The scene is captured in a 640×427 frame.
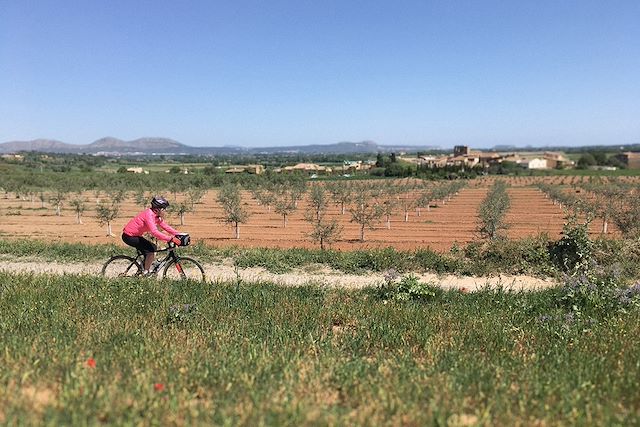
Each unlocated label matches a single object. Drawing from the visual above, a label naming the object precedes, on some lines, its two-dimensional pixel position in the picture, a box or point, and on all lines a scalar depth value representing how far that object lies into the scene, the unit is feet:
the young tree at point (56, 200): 136.45
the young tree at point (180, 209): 113.19
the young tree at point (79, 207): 115.75
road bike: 30.22
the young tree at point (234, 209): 92.38
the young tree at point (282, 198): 114.59
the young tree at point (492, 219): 83.05
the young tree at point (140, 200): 160.52
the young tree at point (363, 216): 88.28
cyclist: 28.19
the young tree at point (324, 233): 73.36
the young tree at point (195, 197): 148.15
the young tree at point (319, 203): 120.67
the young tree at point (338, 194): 141.18
